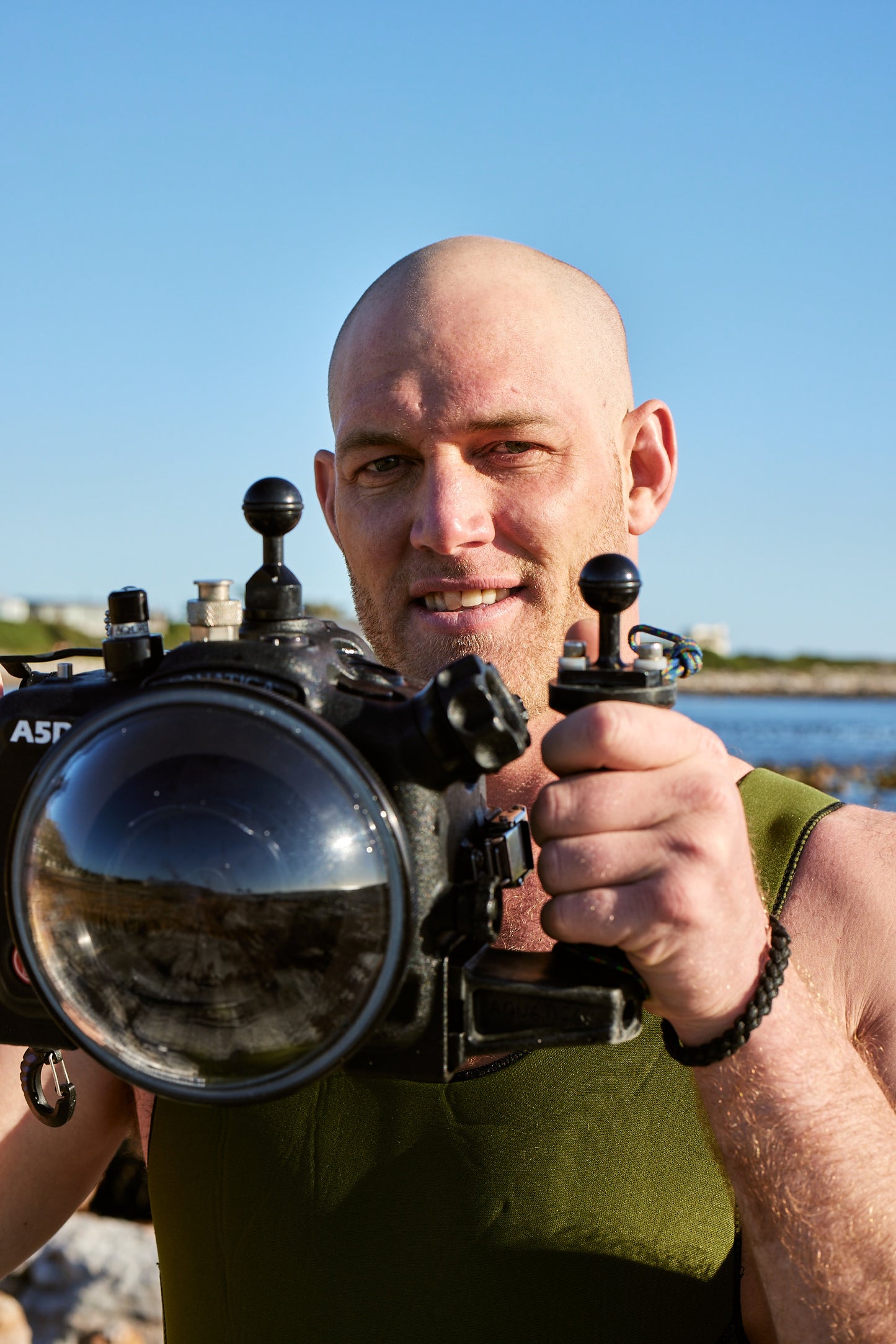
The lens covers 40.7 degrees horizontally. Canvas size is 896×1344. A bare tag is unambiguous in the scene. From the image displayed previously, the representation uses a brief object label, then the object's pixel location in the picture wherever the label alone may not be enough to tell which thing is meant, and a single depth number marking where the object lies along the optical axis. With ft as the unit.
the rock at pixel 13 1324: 12.74
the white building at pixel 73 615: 150.71
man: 4.72
